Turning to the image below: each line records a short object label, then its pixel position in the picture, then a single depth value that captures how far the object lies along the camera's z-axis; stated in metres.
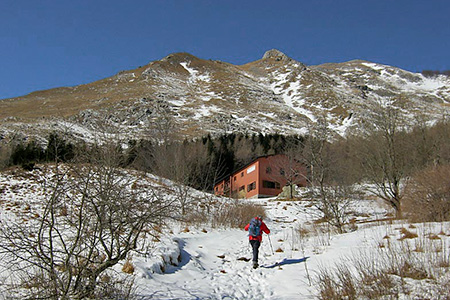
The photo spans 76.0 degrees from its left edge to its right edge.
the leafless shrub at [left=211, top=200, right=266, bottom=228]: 17.30
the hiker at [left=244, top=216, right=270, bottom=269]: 8.72
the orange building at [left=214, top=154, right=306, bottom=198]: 43.61
